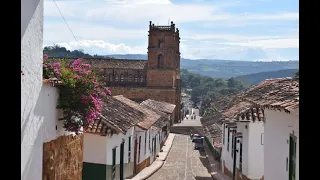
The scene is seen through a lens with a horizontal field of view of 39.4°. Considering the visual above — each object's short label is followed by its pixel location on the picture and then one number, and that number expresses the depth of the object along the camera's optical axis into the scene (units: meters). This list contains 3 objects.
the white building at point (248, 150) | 14.16
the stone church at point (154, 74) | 54.25
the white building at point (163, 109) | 32.94
